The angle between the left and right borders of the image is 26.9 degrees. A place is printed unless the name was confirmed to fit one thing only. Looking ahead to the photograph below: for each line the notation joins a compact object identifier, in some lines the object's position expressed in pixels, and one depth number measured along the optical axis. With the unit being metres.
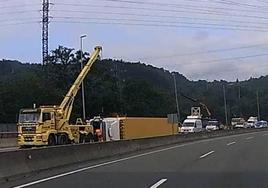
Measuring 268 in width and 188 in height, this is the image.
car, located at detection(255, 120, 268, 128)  108.88
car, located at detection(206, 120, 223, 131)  92.69
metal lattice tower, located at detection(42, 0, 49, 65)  75.06
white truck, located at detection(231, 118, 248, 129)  108.02
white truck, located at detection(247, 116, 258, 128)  110.41
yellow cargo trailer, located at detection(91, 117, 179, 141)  50.93
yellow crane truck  38.53
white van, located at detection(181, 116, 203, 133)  74.06
